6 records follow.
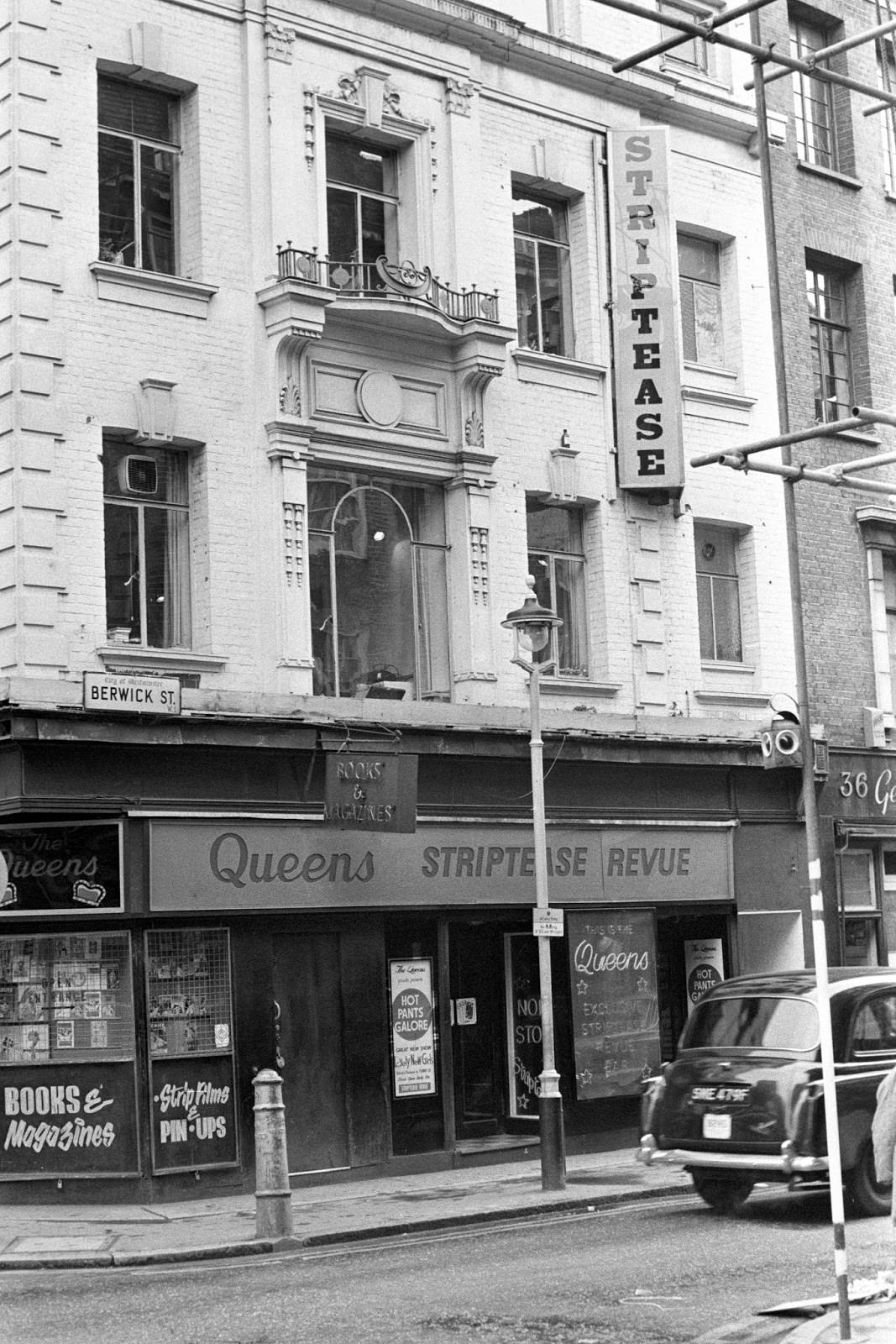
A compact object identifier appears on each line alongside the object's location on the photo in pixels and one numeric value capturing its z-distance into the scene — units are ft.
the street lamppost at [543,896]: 54.49
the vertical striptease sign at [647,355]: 71.00
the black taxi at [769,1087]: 45.03
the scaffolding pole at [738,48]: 34.63
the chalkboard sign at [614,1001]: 65.57
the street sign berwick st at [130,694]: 52.90
